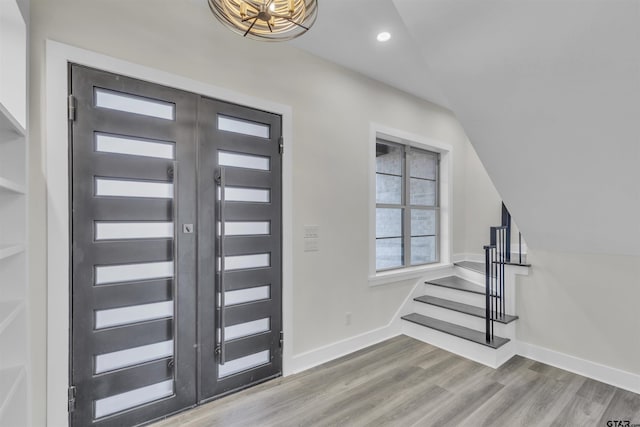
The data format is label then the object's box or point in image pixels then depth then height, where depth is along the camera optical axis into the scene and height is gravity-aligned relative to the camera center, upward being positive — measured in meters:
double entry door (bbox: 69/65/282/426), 1.83 -0.22
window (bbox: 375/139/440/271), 3.66 +0.10
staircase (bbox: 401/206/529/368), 2.88 -1.02
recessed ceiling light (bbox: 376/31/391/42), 2.52 +1.46
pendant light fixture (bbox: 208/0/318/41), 1.38 +0.92
